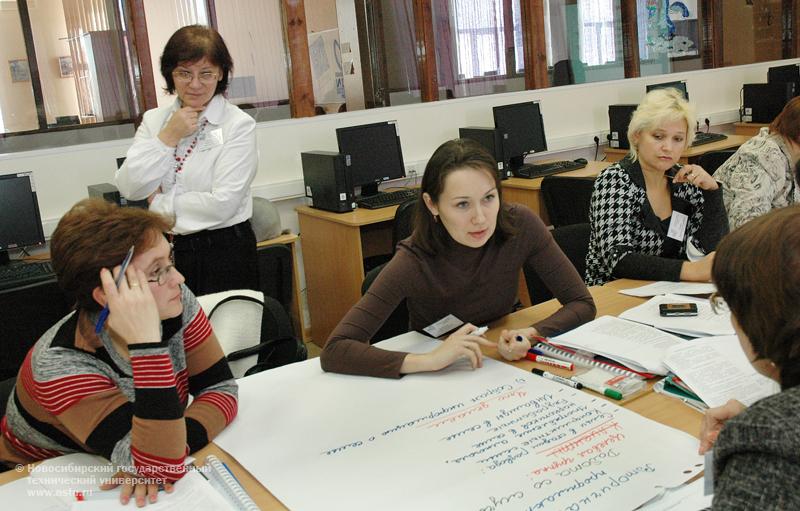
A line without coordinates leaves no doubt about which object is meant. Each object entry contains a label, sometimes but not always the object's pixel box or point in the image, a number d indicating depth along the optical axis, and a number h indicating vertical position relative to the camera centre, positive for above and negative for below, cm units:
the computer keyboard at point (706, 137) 584 -41
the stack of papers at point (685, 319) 182 -59
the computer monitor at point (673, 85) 616 +4
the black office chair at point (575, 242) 273 -52
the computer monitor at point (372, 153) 451 -20
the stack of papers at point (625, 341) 165 -58
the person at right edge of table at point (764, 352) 84 -35
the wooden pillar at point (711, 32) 680 +49
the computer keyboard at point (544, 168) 499 -44
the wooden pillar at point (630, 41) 624 +44
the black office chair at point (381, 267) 234 -61
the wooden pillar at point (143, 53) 412 +51
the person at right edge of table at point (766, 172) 297 -37
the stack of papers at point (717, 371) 146 -59
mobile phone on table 194 -57
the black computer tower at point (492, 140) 482 -20
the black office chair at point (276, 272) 344 -66
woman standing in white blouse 263 -9
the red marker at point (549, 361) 168 -59
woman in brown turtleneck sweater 196 -41
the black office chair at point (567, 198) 397 -54
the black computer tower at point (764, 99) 633 -16
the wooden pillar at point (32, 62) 392 +49
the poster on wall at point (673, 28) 643 +55
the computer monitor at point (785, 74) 649 +4
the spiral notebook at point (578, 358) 163 -59
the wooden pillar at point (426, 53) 519 +44
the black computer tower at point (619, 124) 569 -22
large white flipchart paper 121 -60
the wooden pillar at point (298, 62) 460 +41
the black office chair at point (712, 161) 439 -44
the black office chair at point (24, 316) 291 -63
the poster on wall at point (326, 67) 485 +38
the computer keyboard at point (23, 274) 318 -52
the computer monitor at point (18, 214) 357 -27
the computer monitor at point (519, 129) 513 -17
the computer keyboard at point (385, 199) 434 -47
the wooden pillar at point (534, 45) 564 +45
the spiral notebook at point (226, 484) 121 -59
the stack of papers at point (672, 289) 216 -59
